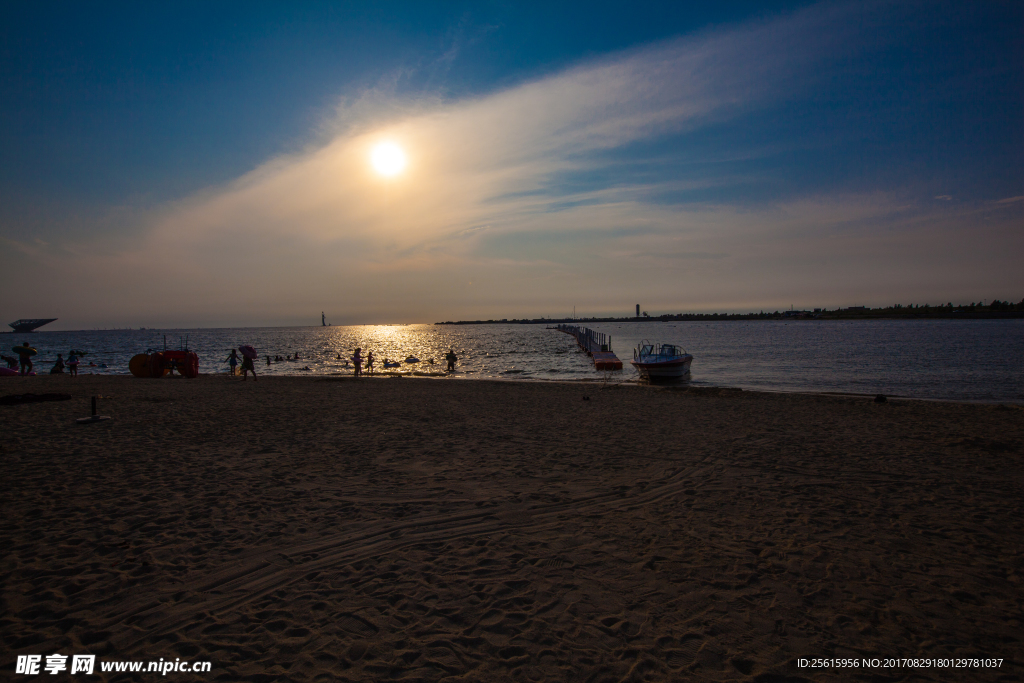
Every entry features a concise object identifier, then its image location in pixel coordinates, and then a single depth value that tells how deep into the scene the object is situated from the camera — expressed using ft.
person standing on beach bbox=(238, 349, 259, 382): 83.20
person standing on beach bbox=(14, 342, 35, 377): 93.23
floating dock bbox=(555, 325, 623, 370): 130.72
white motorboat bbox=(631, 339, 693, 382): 89.46
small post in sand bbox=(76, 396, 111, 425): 40.98
